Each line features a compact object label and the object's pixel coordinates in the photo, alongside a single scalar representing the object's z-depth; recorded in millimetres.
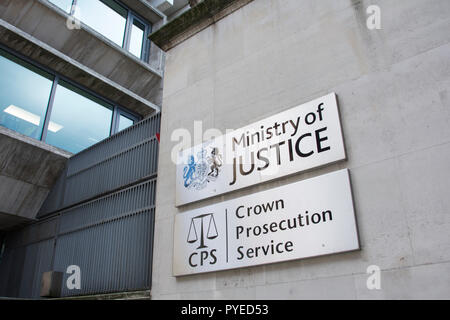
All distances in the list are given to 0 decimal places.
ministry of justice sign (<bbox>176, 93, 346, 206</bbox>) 5801
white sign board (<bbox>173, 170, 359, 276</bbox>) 5262
